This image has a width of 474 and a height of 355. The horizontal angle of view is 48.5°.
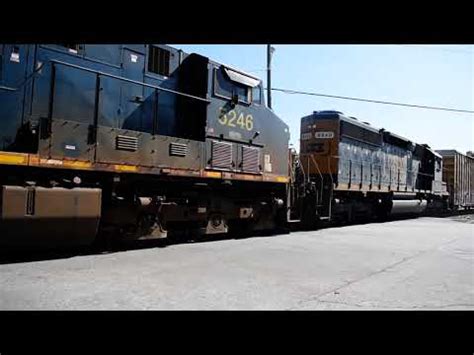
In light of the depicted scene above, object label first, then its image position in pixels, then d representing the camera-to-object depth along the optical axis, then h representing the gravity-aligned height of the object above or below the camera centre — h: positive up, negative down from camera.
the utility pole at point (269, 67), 26.43 +6.73
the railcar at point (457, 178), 34.50 +1.97
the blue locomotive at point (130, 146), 8.55 +0.95
